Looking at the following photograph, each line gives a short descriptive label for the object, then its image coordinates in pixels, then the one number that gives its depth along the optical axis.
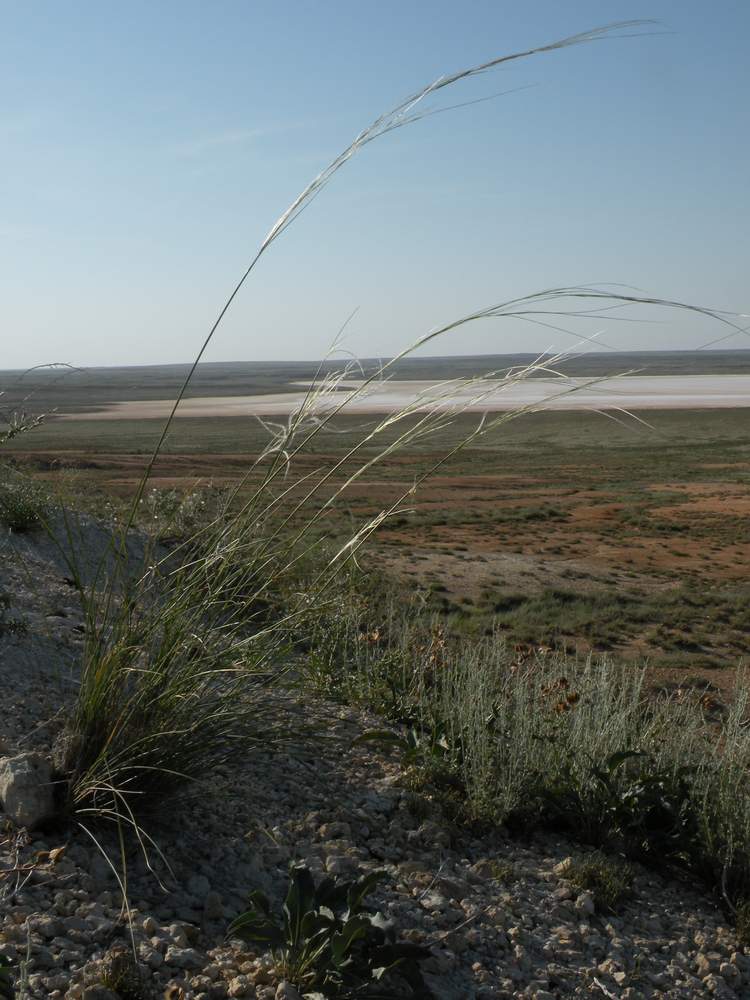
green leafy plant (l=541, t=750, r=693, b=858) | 3.50
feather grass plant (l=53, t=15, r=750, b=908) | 2.78
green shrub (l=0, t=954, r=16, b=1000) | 2.02
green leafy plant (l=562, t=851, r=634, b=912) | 3.14
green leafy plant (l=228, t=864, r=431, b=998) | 2.34
